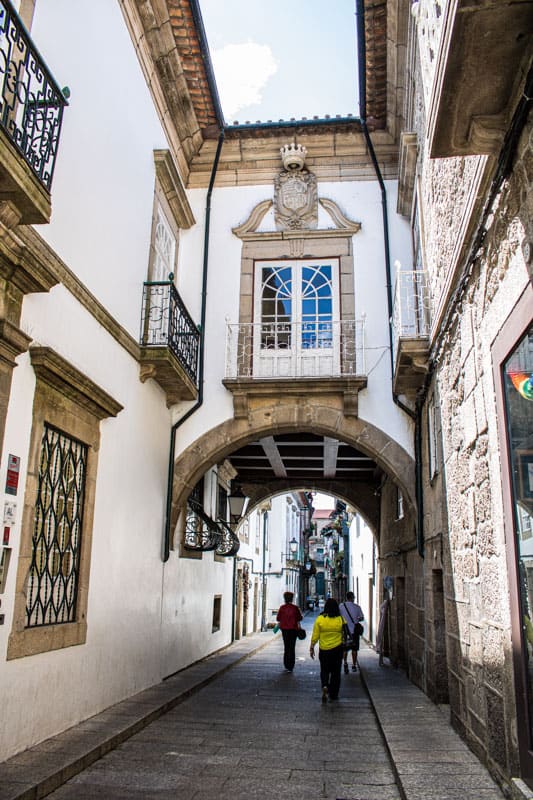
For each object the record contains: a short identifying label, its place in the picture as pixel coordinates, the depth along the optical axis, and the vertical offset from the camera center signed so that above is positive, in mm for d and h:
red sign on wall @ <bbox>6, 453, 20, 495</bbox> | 4812 +745
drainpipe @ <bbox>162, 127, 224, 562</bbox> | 9000 +2598
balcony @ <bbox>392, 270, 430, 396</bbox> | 7520 +2651
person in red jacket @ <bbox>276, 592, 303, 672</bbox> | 10961 -649
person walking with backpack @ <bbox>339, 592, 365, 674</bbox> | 10219 -455
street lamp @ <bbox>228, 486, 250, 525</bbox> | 12094 +1424
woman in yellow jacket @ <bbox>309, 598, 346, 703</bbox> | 7852 -625
